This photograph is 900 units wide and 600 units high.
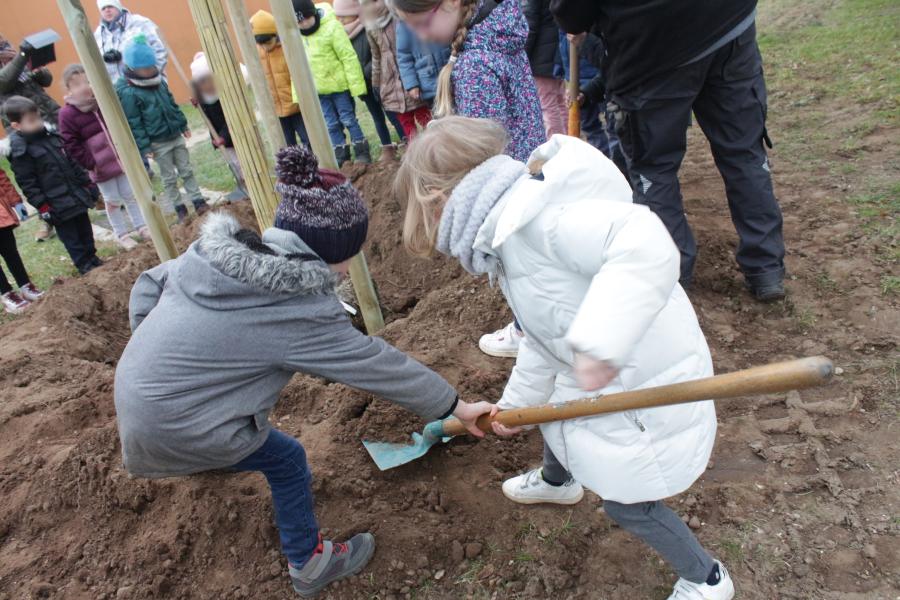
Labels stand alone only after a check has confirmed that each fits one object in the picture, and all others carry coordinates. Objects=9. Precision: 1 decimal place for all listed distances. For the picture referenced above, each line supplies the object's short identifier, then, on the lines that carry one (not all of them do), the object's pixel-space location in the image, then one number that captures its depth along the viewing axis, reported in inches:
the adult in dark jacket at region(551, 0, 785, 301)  102.3
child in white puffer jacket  52.9
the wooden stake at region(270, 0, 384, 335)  108.0
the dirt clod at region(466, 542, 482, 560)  88.4
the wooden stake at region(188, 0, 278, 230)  103.9
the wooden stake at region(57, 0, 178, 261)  106.5
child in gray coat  63.9
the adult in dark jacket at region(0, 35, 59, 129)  287.4
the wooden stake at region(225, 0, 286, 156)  106.0
